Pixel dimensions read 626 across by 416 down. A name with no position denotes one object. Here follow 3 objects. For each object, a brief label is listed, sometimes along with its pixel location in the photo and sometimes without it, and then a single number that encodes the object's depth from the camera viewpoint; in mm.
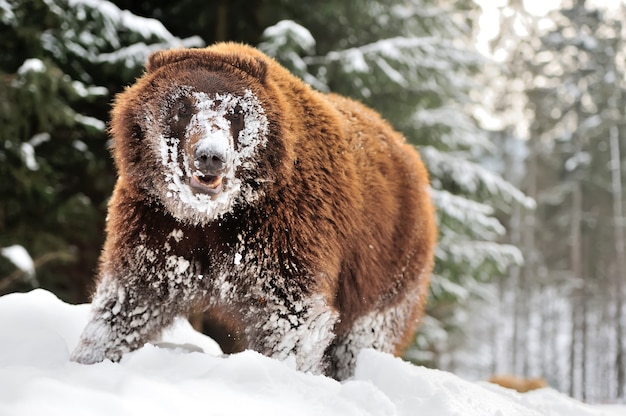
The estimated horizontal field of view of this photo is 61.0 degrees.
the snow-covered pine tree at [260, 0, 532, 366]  7684
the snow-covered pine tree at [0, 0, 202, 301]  5711
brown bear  2691
